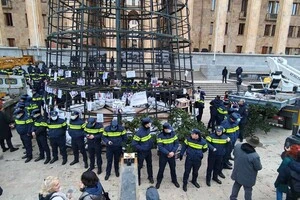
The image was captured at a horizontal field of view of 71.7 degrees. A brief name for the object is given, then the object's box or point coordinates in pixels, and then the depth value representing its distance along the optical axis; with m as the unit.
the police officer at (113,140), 5.11
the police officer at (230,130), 5.75
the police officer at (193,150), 4.72
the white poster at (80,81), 6.04
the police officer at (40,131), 5.95
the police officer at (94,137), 5.35
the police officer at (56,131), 5.73
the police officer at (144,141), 4.94
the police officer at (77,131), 5.62
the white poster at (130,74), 6.38
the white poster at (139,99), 5.76
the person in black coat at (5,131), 6.59
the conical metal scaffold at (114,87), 5.78
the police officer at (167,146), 4.79
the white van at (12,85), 11.36
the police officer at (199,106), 9.64
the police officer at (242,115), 7.79
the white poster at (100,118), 5.53
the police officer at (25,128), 6.11
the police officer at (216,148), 4.94
